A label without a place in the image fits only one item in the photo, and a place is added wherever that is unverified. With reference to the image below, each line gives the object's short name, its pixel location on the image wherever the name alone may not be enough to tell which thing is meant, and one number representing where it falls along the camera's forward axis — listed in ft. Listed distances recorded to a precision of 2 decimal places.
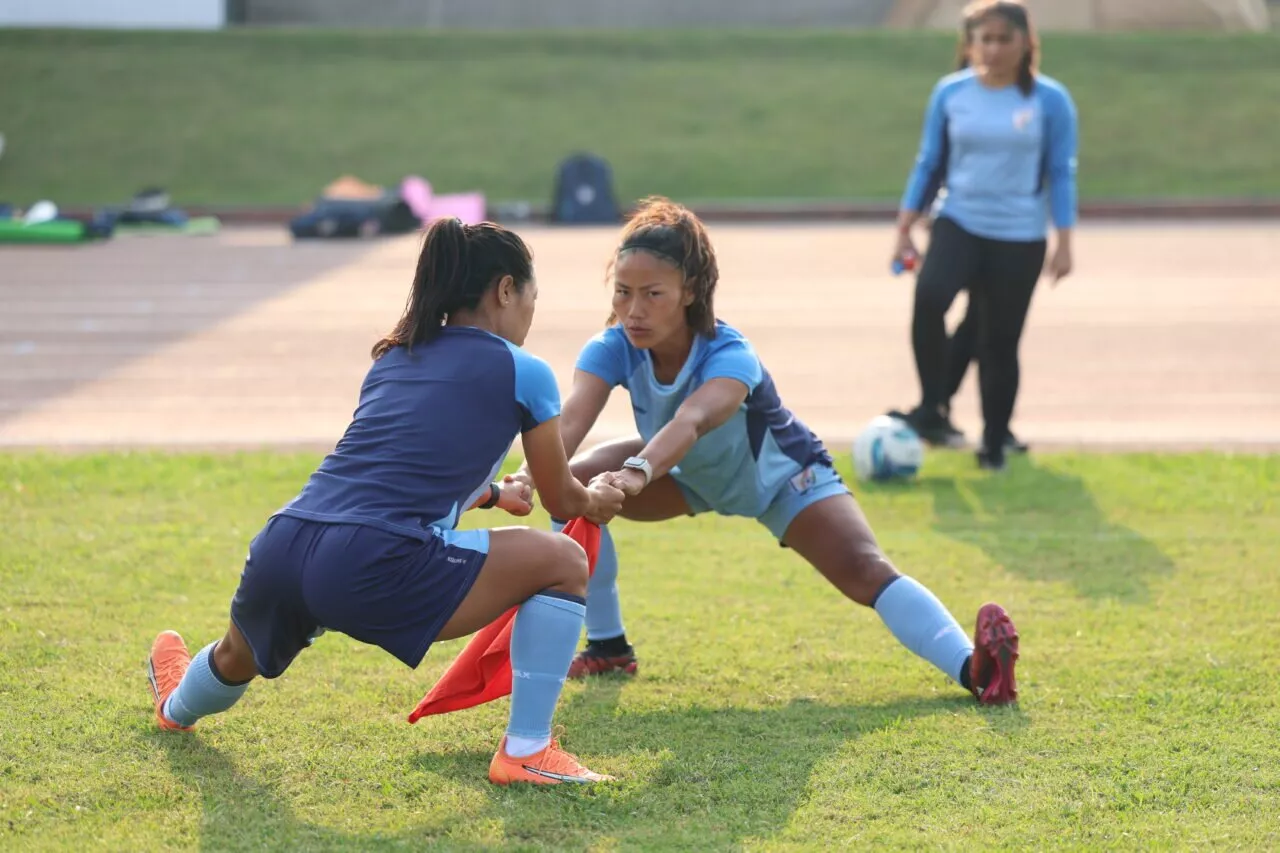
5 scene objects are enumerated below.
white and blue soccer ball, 48.67
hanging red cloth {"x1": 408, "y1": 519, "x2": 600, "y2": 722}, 26.61
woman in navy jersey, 23.88
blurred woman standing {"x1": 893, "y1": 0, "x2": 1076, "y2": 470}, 49.62
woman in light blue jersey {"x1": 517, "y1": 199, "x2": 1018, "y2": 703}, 28.76
